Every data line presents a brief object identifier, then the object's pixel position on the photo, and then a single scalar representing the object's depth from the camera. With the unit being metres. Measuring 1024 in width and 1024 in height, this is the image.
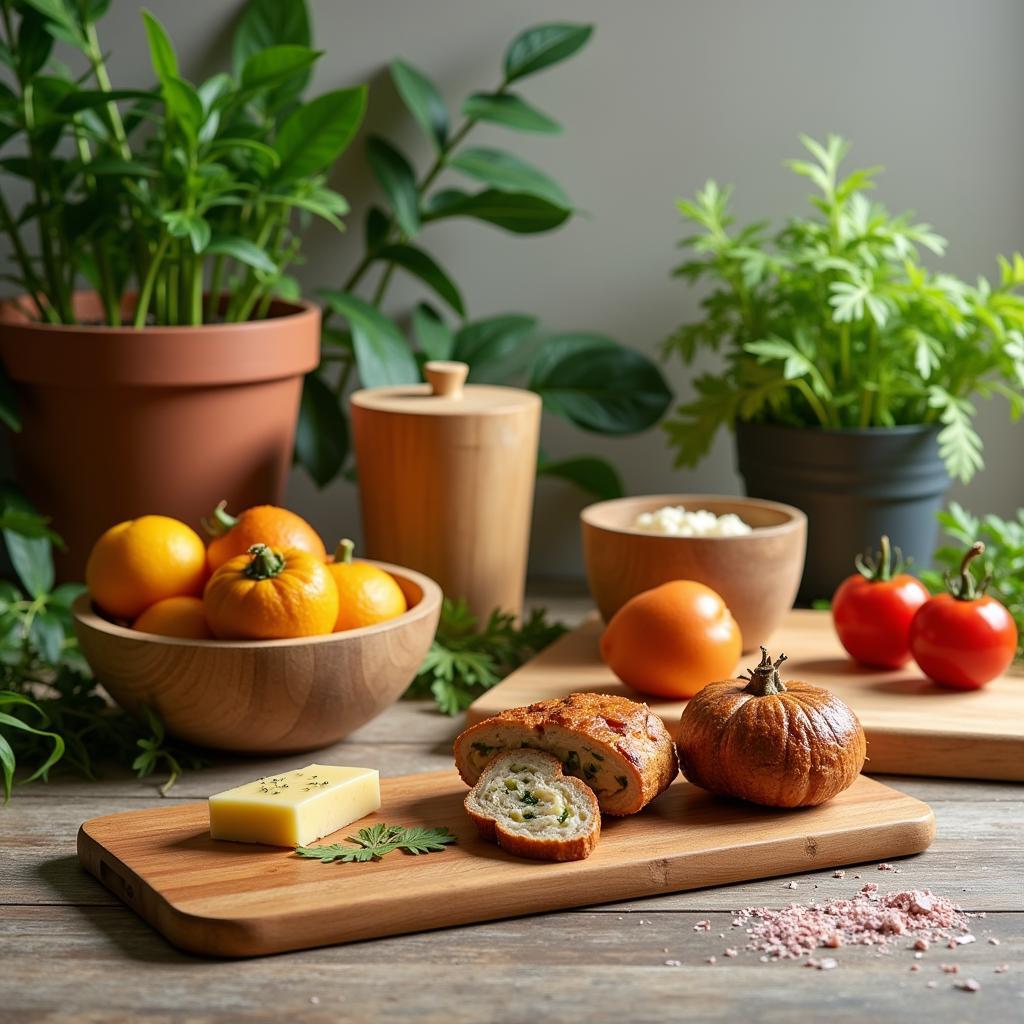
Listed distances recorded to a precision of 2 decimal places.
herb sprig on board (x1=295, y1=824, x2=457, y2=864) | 0.98
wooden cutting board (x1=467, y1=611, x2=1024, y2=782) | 1.22
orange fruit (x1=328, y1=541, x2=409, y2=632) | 1.23
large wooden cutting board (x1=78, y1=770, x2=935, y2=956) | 0.91
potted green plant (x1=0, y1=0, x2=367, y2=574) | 1.47
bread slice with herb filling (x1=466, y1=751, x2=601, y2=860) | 0.98
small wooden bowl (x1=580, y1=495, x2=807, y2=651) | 1.39
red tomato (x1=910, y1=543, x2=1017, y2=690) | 1.30
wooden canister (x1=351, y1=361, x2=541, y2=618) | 1.51
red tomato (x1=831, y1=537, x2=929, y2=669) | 1.37
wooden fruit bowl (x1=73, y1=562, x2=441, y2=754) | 1.15
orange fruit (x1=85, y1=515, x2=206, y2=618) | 1.23
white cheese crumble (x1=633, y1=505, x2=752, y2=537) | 1.43
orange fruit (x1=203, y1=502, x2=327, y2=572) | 1.26
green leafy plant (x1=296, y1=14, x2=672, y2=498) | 1.74
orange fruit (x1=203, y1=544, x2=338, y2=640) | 1.15
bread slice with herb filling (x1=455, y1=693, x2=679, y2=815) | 1.03
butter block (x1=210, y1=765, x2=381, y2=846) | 0.99
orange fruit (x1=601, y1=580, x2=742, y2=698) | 1.27
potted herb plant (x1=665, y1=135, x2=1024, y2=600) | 1.57
